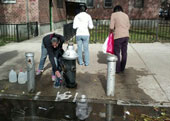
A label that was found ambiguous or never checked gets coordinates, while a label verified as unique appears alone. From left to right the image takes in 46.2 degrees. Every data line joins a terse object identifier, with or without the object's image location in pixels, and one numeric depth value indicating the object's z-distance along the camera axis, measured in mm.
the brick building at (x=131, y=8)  23625
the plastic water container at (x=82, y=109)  3636
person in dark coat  4266
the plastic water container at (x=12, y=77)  5206
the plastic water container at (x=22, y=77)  5101
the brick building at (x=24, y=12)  14344
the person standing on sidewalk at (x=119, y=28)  5461
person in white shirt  6145
